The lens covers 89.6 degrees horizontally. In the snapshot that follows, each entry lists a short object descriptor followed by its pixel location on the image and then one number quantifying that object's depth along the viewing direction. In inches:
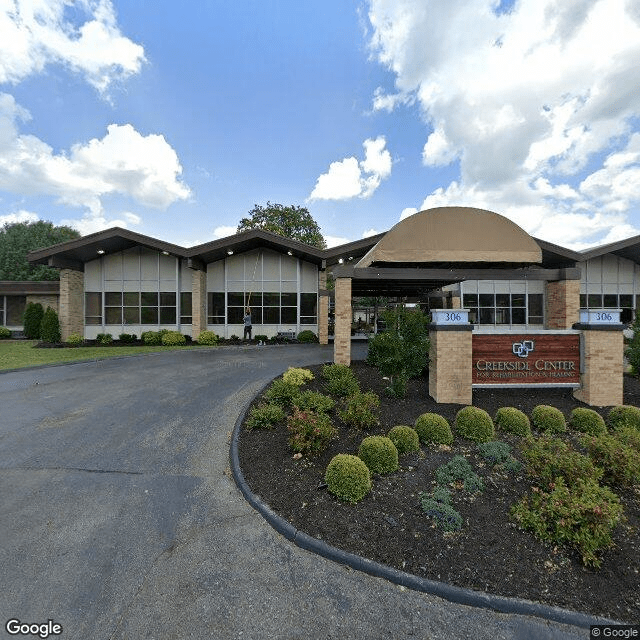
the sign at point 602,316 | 299.7
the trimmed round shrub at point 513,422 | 225.8
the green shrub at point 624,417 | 234.1
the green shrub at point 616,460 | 164.5
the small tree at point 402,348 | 294.4
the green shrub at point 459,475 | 166.6
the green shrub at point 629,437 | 182.3
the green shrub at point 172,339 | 765.3
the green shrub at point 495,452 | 189.2
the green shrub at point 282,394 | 291.4
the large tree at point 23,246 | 1594.5
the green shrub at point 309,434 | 198.7
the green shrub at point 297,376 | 331.9
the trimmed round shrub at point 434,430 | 212.5
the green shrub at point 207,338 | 781.9
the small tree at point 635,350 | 383.2
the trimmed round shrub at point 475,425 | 215.5
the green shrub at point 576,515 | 120.7
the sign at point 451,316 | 291.6
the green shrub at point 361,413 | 232.3
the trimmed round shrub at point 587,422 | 230.1
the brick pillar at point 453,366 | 290.7
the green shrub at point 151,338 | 791.7
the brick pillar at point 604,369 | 297.1
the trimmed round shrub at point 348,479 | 155.5
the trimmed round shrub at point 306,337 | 801.6
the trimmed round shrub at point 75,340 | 761.0
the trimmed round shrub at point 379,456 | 178.2
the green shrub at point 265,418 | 244.1
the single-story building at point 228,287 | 767.7
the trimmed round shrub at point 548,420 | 234.1
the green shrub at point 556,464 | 147.3
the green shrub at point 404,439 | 200.1
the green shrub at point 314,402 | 262.5
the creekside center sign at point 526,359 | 303.4
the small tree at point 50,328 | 763.4
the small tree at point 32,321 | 895.1
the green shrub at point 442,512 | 137.9
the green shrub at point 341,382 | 311.1
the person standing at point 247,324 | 767.1
